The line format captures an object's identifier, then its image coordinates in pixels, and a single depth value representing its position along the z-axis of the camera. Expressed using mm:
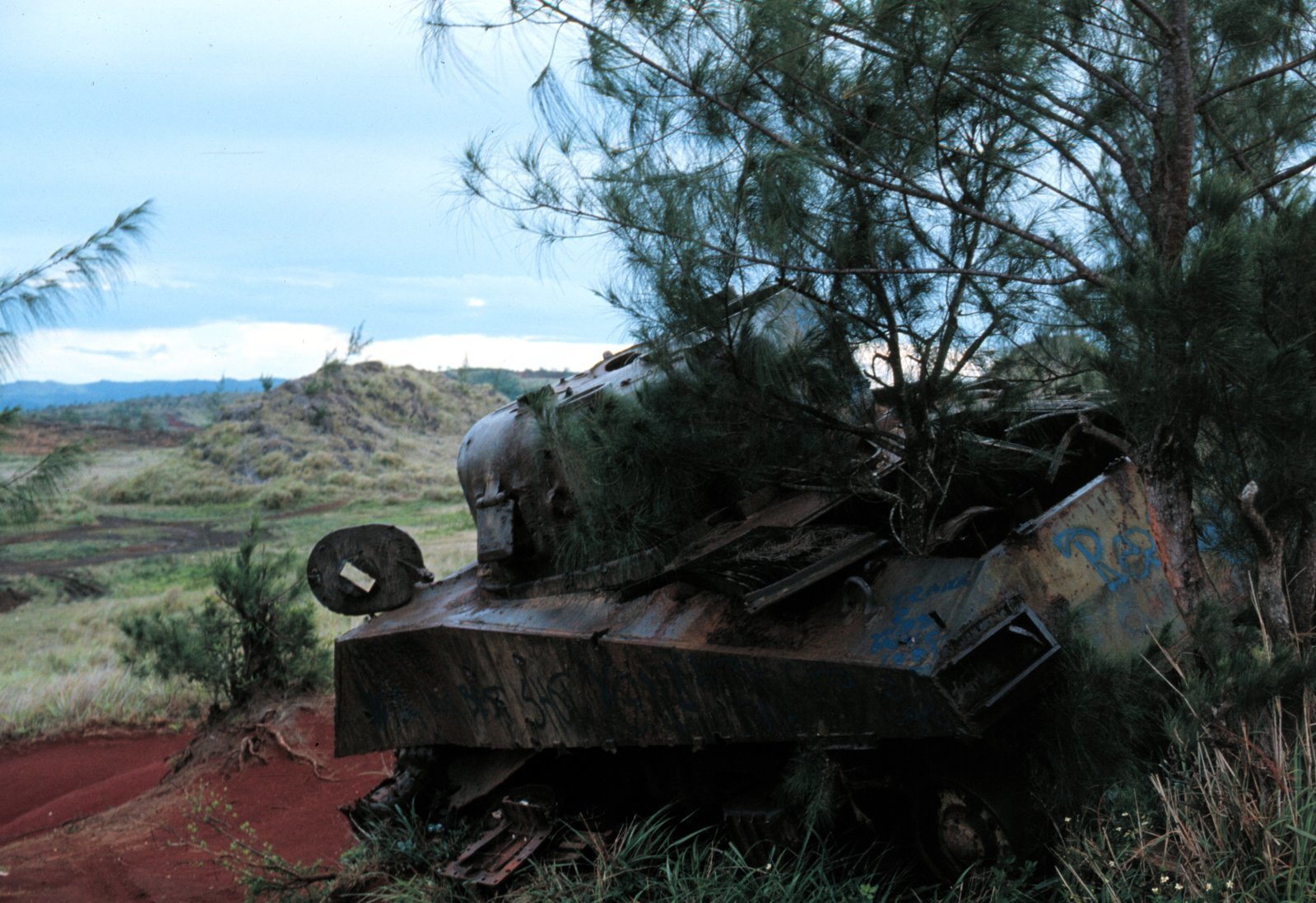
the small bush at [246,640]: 11047
